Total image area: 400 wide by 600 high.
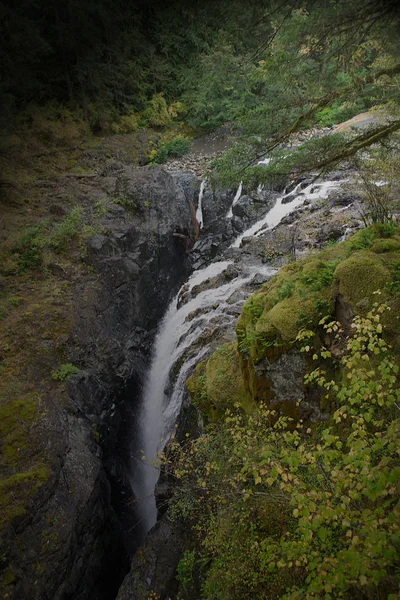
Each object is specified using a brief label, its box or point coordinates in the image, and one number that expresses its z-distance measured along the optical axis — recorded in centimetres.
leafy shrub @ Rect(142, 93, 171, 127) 2027
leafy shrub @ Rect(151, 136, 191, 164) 1881
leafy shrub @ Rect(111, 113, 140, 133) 1945
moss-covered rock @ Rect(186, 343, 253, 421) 670
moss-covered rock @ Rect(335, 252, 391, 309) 486
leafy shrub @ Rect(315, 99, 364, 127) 1654
